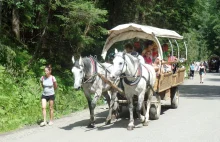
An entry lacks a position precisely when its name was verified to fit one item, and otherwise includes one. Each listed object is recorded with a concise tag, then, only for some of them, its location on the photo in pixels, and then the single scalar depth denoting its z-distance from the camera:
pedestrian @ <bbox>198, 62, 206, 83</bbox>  31.23
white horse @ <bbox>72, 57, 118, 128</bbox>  10.26
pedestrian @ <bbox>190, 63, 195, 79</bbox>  36.61
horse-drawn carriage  10.35
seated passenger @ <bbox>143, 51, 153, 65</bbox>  12.75
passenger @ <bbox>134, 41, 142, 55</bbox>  13.26
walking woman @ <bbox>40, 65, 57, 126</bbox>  11.43
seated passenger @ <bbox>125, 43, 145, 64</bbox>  11.24
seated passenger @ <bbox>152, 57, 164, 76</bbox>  12.21
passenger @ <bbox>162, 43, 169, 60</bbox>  14.30
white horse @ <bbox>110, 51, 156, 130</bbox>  10.02
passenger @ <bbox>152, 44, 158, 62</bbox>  13.05
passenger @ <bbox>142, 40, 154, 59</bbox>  12.90
